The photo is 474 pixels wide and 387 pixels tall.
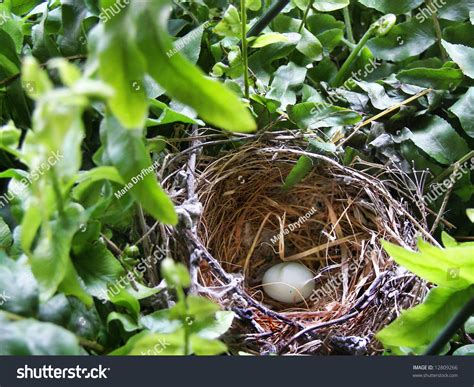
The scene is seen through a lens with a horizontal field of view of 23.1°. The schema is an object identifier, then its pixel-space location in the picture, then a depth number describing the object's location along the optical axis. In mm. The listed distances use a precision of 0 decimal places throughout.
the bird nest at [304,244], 516
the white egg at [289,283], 597
